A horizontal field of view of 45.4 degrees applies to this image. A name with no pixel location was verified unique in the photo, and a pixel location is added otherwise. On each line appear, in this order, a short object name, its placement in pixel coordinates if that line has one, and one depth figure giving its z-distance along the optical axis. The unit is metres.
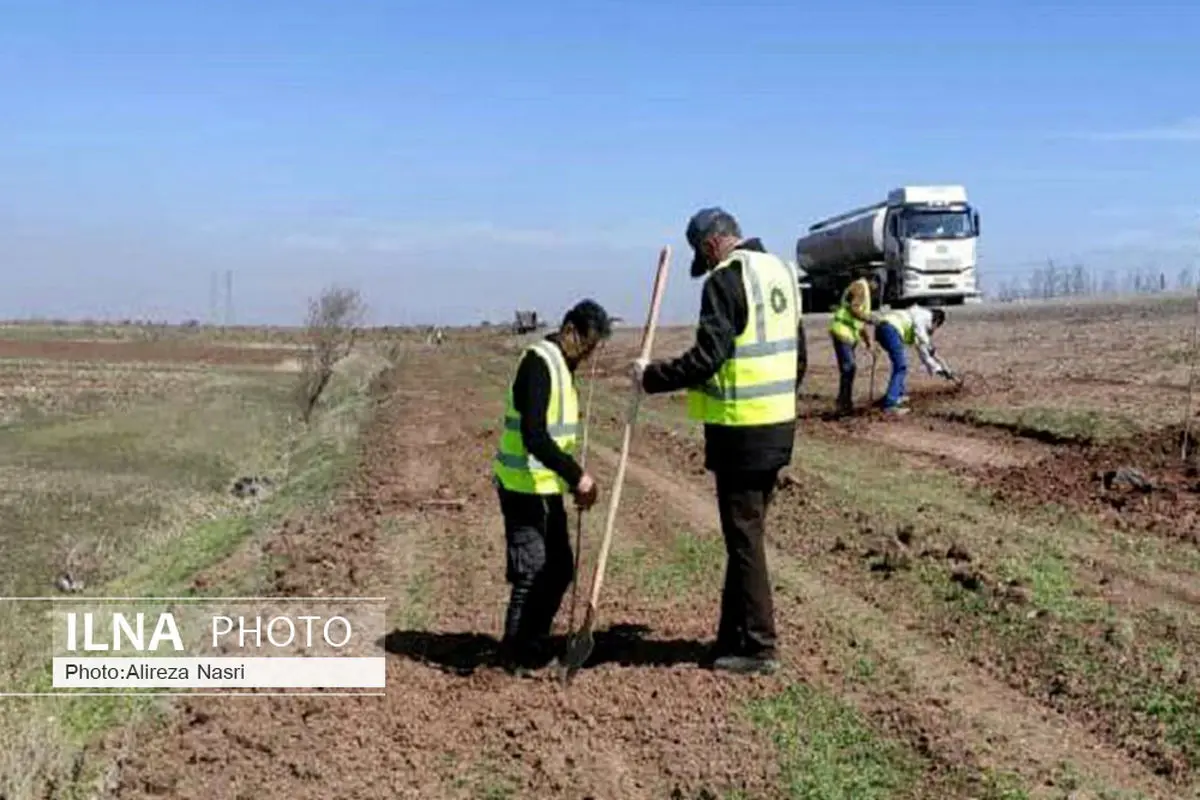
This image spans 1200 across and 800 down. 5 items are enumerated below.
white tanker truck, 38.34
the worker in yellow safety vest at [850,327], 18.95
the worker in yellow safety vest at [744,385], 6.70
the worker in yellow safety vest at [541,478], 7.02
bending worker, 18.83
